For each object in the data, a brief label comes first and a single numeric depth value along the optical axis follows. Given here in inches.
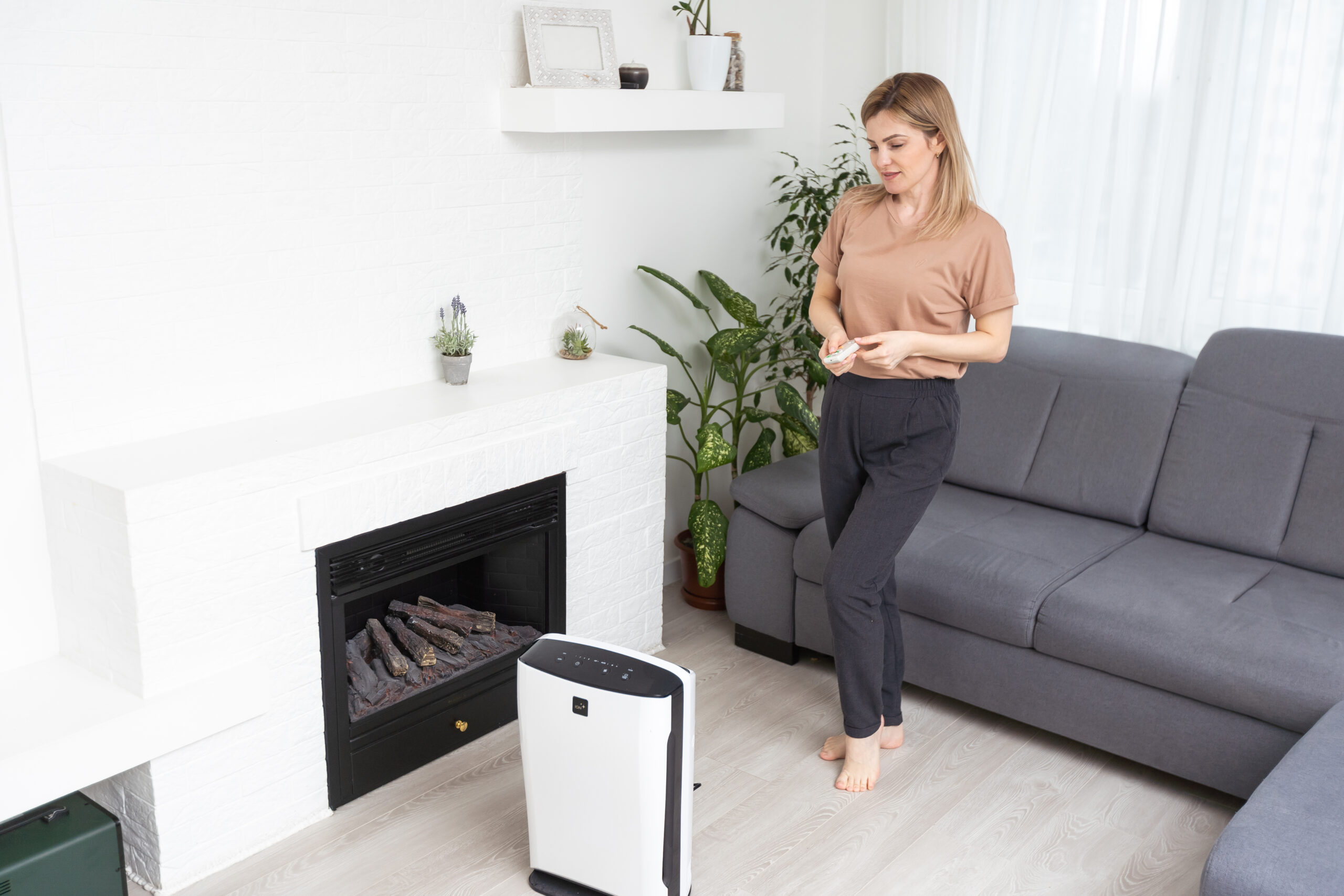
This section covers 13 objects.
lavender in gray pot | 108.1
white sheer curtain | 116.3
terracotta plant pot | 138.5
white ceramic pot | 125.4
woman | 88.7
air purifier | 80.0
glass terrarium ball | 119.8
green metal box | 76.6
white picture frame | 110.5
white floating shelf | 108.5
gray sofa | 94.8
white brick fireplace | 81.8
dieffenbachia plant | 127.2
